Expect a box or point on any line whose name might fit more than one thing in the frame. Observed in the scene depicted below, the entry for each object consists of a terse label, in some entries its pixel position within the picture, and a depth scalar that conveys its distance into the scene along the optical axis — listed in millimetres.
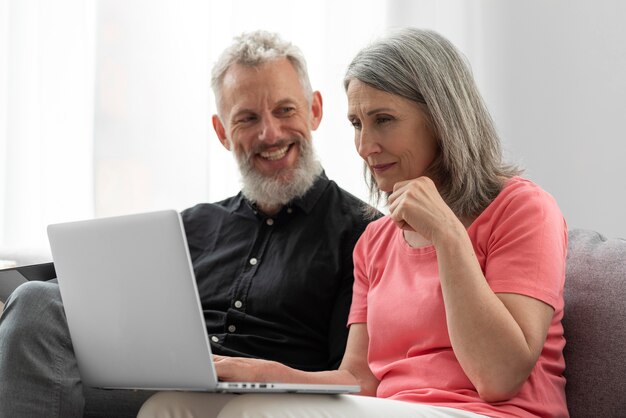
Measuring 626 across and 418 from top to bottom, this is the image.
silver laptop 1887
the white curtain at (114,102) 3250
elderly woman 1909
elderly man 2233
